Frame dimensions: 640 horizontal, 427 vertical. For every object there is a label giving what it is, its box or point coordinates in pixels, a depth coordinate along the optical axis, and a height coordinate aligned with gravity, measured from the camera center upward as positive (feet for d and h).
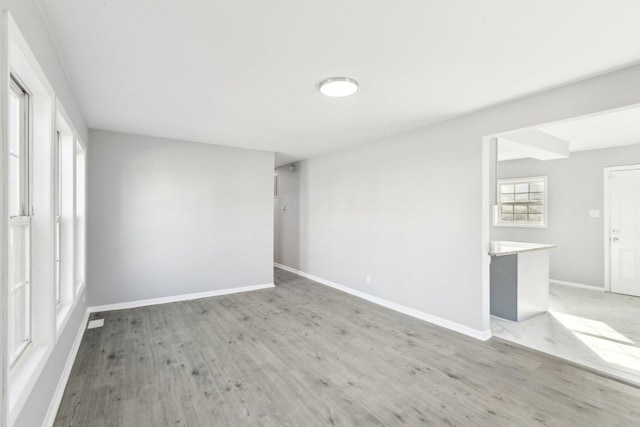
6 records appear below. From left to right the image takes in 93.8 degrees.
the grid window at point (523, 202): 19.77 +0.79
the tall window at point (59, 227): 8.77 -0.42
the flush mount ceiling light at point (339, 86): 8.30 +3.64
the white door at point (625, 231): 16.17 -0.94
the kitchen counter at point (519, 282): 12.46 -2.96
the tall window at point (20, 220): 5.50 -0.13
